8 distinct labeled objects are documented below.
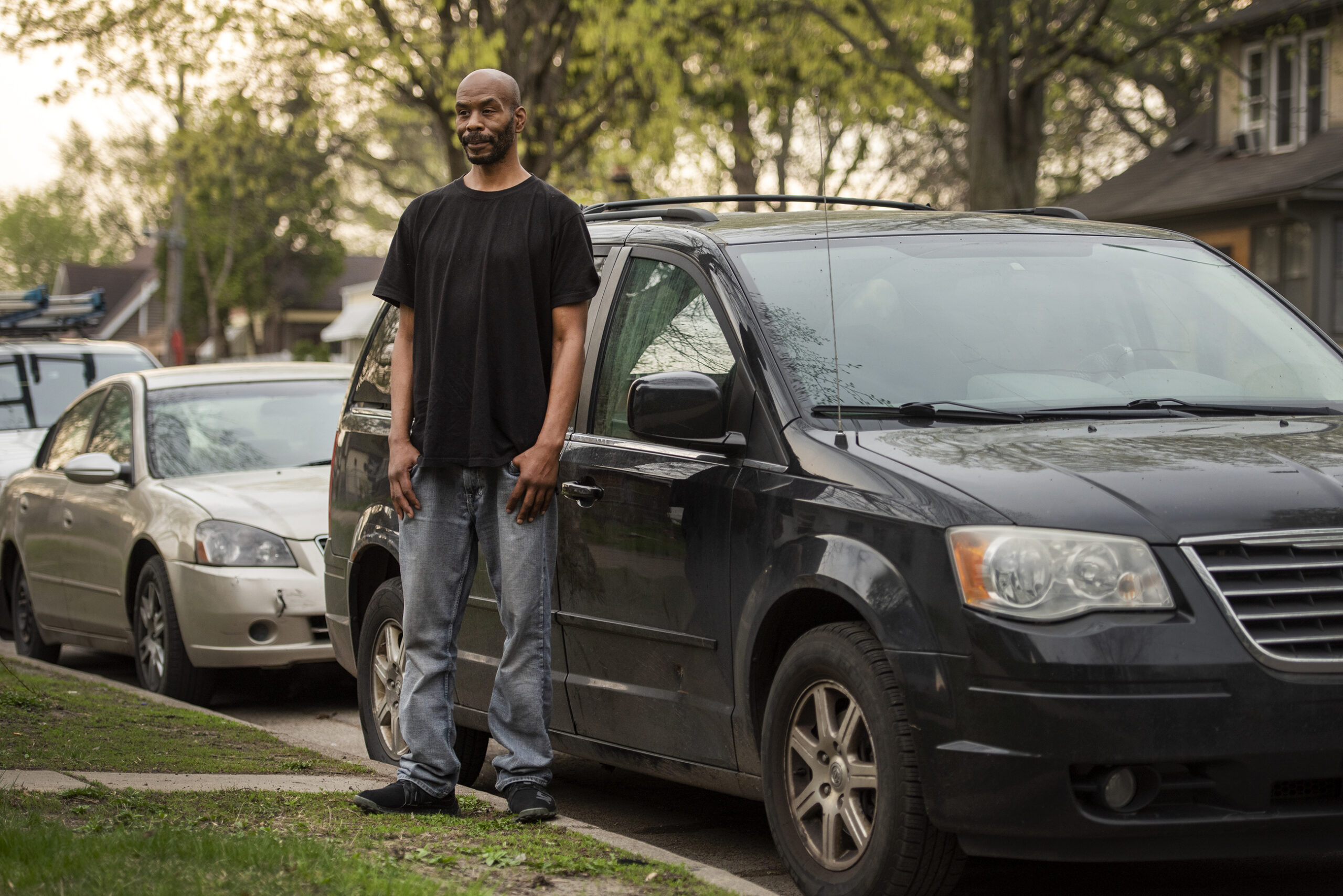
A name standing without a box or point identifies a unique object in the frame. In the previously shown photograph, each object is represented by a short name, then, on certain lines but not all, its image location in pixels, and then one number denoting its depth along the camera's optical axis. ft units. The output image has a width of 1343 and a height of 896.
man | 16.10
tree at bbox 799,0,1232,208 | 63.26
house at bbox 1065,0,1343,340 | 92.94
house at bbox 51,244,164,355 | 262.26
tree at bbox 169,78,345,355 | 153.79
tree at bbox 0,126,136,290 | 310.65
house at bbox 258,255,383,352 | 229.45
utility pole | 124.77
